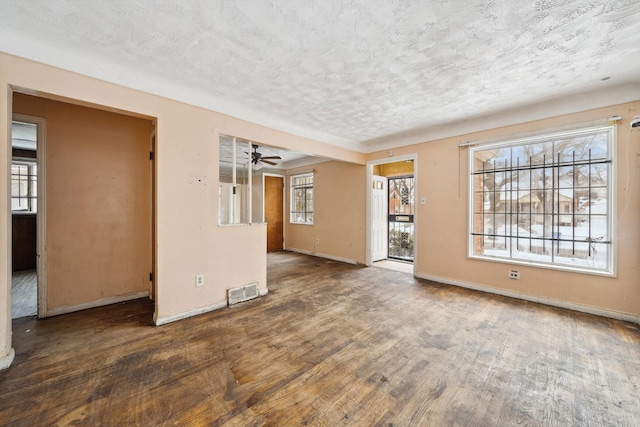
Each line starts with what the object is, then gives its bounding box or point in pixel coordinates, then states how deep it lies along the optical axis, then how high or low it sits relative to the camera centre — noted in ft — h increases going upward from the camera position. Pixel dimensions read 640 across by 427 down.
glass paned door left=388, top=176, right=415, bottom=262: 19.60 -0.41
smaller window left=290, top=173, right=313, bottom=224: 22.63 +1.29
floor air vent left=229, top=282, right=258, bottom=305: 10.39 -3.60
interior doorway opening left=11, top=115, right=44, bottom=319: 9.27 -0.13
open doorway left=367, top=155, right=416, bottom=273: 17.71 -0.16
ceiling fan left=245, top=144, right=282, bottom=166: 15.91 +3.76
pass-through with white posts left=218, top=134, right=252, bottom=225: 10.62 +0.54
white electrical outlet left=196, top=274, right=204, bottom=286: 9.53 -2.67
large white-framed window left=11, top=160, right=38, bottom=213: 17.53 +1.83
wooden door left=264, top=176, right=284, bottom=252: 23.21 +0.10
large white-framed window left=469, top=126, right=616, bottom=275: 9.82 +0.53
